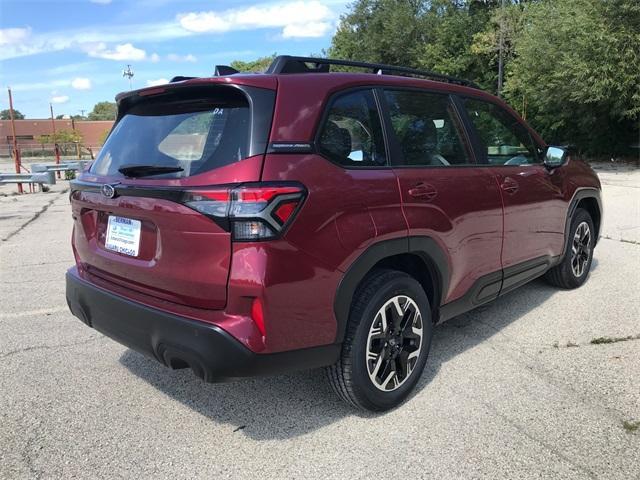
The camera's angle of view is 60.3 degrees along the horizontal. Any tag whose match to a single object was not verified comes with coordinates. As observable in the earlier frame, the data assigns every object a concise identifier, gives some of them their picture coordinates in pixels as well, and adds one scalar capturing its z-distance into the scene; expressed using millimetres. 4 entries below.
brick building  74375
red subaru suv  2457
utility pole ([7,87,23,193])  16725
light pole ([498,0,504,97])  28191
